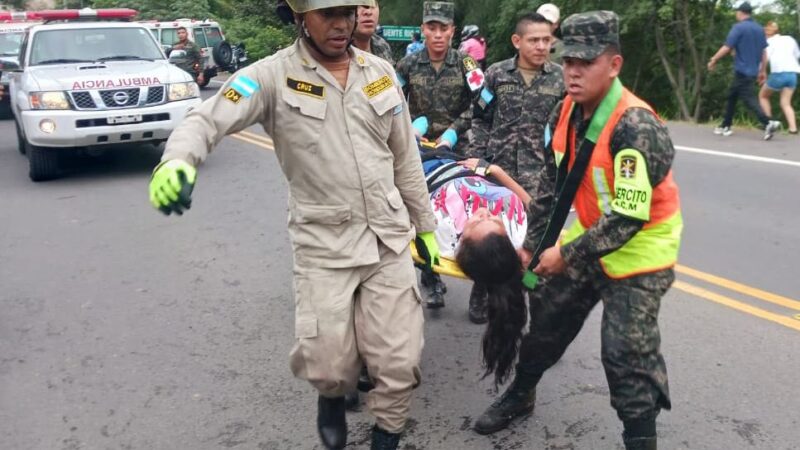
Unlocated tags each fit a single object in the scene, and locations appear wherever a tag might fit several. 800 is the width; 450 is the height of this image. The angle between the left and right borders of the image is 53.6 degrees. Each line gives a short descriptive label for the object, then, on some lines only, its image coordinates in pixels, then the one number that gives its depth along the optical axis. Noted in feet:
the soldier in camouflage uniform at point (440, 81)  16.72
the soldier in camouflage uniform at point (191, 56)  72.90
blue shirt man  39.17
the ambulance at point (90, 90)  29.86
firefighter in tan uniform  9.62
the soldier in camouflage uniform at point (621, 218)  9.04
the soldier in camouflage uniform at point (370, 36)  16.02
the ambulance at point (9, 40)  55.42
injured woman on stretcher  11.52
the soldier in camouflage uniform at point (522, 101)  15.34
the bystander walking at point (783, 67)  39.55
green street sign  37.04
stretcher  12.28
